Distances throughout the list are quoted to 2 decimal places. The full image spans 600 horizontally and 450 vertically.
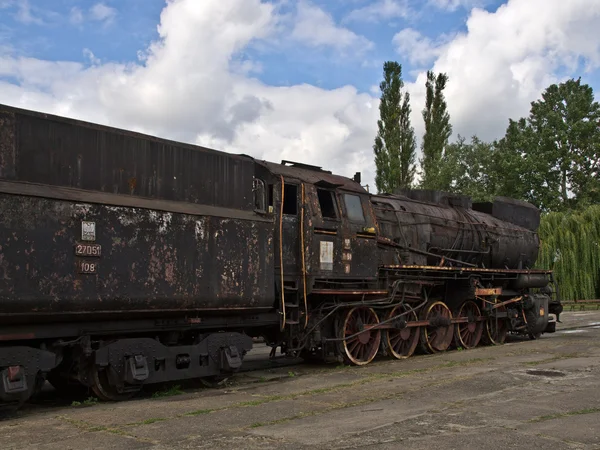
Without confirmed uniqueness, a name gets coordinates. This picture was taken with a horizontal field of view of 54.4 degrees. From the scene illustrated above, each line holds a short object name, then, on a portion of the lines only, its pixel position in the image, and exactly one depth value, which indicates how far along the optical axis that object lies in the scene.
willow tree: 28.61
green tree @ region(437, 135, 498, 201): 41.91
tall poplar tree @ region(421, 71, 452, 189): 37.28
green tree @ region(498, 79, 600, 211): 42.41
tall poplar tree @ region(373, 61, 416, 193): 33.88
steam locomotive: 6.46
